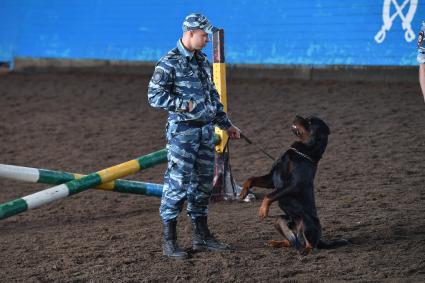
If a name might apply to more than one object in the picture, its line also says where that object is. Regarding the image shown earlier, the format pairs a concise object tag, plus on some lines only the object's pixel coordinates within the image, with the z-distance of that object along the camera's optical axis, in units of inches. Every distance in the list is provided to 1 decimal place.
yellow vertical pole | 562.9
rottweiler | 419.8
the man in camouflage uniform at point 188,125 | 413.7
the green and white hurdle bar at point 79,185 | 454.6
